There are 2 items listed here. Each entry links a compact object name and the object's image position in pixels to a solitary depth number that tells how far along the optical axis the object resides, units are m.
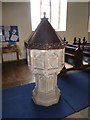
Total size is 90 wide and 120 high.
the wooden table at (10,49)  2.75
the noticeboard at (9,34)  2.85
